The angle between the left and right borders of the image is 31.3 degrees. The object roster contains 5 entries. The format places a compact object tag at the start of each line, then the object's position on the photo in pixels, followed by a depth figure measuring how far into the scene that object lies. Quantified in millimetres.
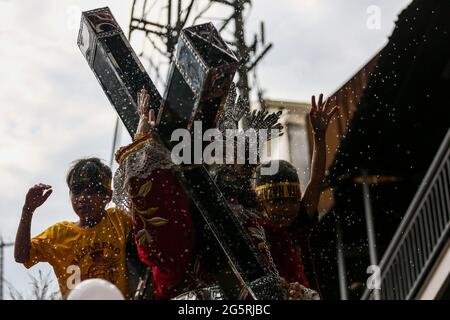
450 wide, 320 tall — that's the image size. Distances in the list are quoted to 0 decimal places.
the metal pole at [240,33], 6980
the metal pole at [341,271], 7913
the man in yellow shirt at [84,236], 2697
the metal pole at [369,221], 7894
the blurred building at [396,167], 7066
